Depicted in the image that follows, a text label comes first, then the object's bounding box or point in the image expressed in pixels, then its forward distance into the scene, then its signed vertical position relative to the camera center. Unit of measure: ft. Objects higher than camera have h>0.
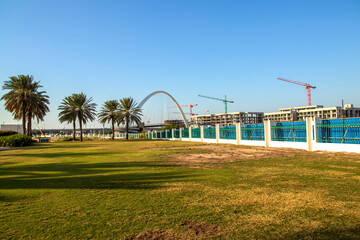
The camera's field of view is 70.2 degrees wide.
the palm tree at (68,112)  179.98 +13.66
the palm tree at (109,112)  199.82 +14.40
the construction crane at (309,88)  569.64 +83.26
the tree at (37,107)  133.90 +13.83
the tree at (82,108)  182.60 +16.63
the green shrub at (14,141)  105.19 -3.40
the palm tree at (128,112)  194.29 +13.50
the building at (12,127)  192.95 +4.33
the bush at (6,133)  126.82 -0.06
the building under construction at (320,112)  417.40 +24.33
